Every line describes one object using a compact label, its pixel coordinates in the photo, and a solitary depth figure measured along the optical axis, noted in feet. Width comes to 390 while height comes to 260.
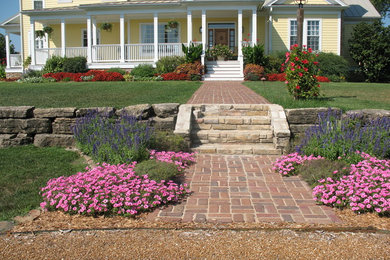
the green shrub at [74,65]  67.91
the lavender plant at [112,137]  18.15
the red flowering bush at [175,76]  58.49
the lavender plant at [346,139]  17.81
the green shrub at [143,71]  62.59
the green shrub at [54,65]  69.05
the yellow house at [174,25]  69.72
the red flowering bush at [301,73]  28.60
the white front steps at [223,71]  61.57
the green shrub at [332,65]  63.21
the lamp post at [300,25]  31.01
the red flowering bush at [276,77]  57.41
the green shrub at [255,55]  62.34
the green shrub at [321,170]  15.65
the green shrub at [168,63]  63.77
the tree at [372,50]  69.36
